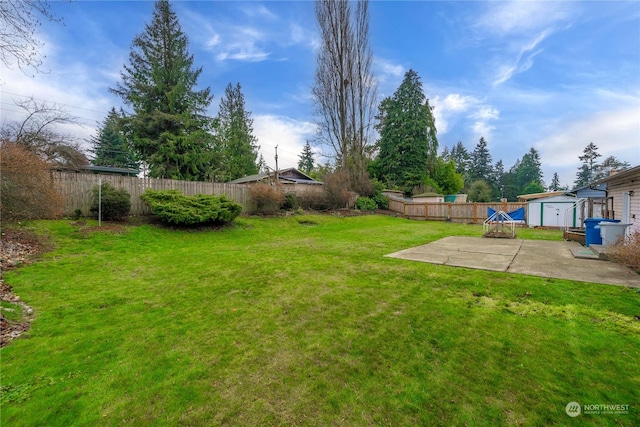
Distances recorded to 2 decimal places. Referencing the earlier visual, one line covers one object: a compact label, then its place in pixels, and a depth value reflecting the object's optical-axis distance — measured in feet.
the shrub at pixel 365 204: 65.67
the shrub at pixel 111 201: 29.66
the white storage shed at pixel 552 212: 44.57
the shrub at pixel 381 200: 71.51
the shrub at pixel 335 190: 57.82
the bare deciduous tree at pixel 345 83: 69.05
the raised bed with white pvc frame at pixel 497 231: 33.29
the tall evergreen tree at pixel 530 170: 177.88
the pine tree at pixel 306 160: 194.59
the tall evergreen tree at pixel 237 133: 106.93
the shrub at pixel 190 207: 31.58
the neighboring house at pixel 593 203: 35.04
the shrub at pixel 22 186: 19.48
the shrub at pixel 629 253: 16.70
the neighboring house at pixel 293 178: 56.84
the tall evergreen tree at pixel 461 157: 178.99
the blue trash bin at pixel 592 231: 24.85
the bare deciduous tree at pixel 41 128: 29.50
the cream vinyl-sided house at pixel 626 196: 22.93
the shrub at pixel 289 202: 49.45
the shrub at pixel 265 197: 45.37
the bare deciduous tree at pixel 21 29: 11.60
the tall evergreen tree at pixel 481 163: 180.14
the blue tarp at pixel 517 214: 51.13
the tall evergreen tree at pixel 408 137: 91.40
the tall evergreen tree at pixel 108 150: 92.94
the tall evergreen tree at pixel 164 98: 59.36
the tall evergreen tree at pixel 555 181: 220.27
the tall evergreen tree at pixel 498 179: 173.27
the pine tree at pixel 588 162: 169.55
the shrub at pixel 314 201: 55.83
